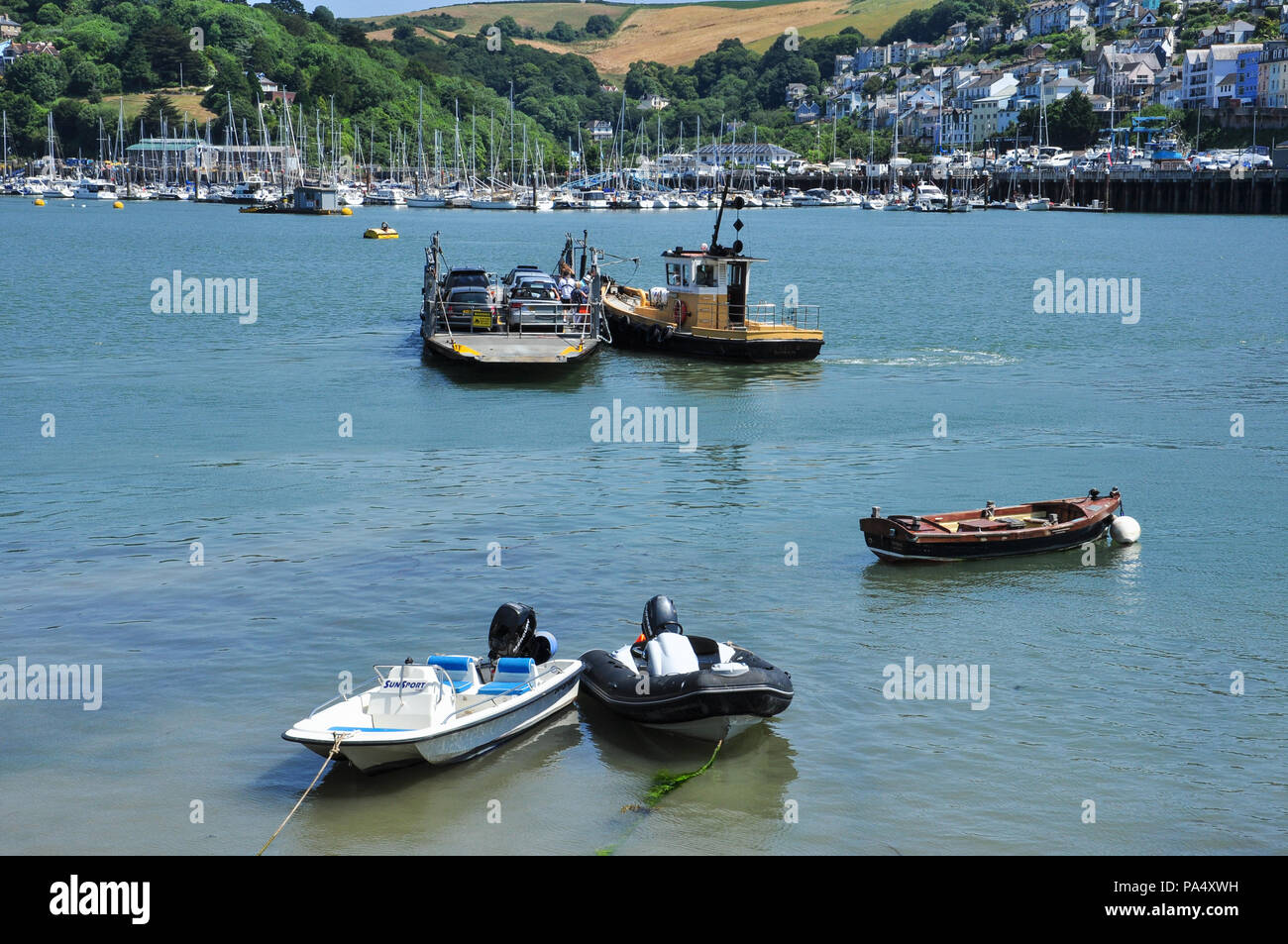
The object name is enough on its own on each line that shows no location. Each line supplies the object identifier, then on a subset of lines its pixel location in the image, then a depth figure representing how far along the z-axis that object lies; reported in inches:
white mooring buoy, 1084.5
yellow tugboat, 1987.0
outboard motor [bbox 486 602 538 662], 743.1
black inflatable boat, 682.8
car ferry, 1852.9
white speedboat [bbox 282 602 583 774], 631.8
